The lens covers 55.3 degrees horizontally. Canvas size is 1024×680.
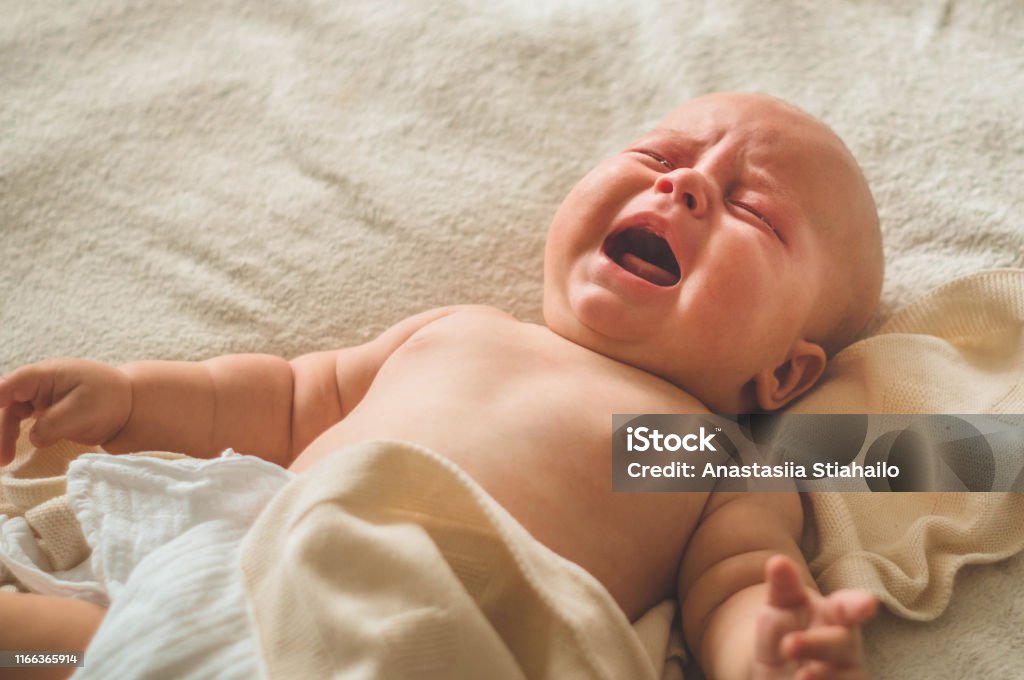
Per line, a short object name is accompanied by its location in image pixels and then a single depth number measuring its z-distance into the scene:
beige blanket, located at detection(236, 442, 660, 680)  0.69
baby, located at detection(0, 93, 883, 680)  0.89
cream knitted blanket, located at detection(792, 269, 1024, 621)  0.91
